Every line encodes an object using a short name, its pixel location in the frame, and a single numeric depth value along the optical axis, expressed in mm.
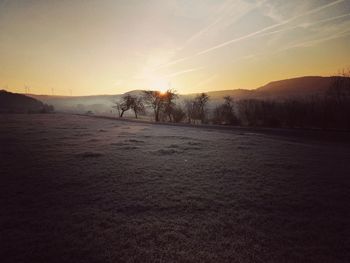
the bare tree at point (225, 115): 58000
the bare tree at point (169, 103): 74075
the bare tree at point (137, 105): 82781
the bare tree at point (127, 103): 82700
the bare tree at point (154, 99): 76375
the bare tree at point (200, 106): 76875
